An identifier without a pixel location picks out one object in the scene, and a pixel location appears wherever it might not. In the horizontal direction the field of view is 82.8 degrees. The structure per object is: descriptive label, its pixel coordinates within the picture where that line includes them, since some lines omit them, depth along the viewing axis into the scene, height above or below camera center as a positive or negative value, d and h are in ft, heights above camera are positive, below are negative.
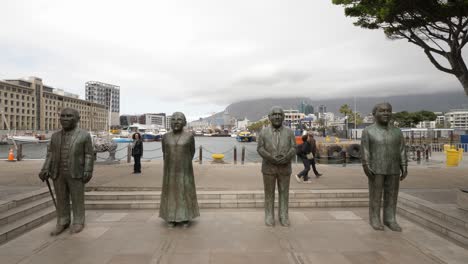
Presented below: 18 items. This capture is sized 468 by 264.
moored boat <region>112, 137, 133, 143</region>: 215.10 -7.97
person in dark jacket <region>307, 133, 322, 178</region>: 32.60 -1.94
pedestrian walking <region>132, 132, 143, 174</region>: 35.56 -2.76
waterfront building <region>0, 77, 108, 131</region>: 238.31 +26.35
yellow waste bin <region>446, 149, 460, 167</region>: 46.44 -4.57
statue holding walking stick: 15.94 -2.18
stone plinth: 17.83 -4.56
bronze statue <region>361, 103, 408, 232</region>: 16.34 -1.86
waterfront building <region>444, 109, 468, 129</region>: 602.44 +33.54
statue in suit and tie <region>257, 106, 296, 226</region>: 17.03 -1.73
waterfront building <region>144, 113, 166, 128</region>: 632.18 +29.74
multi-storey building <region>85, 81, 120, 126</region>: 388.57 +53.46
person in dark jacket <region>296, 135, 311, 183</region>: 31.00 -3.17
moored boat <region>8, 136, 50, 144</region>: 173.74 -6.06
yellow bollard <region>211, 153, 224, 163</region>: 50.78 -5.23
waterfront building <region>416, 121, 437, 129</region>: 546.26 +16.75
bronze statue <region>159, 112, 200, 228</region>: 16.96 -3.13
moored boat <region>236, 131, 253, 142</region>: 280.68 -6.45
